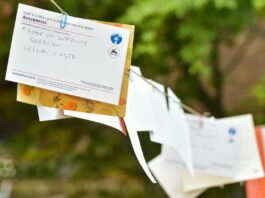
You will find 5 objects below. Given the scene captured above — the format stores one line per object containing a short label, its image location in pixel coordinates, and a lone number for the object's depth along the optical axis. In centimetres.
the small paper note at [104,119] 144
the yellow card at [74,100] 136
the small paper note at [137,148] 142
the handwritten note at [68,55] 135
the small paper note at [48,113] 140
